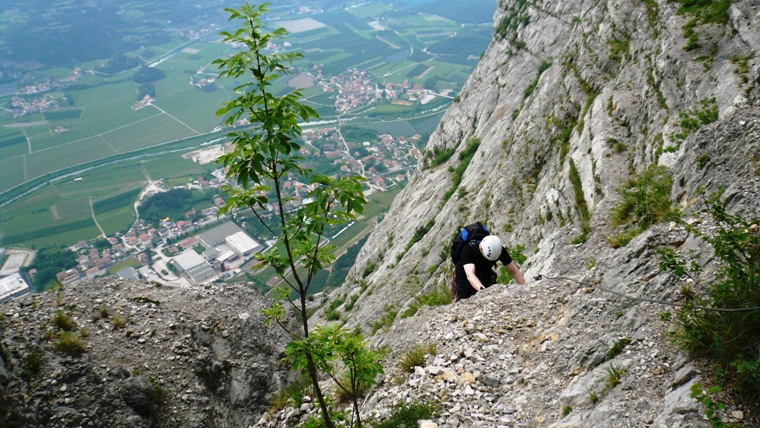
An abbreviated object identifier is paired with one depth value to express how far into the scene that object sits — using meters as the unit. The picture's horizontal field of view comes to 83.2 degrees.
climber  8.41
